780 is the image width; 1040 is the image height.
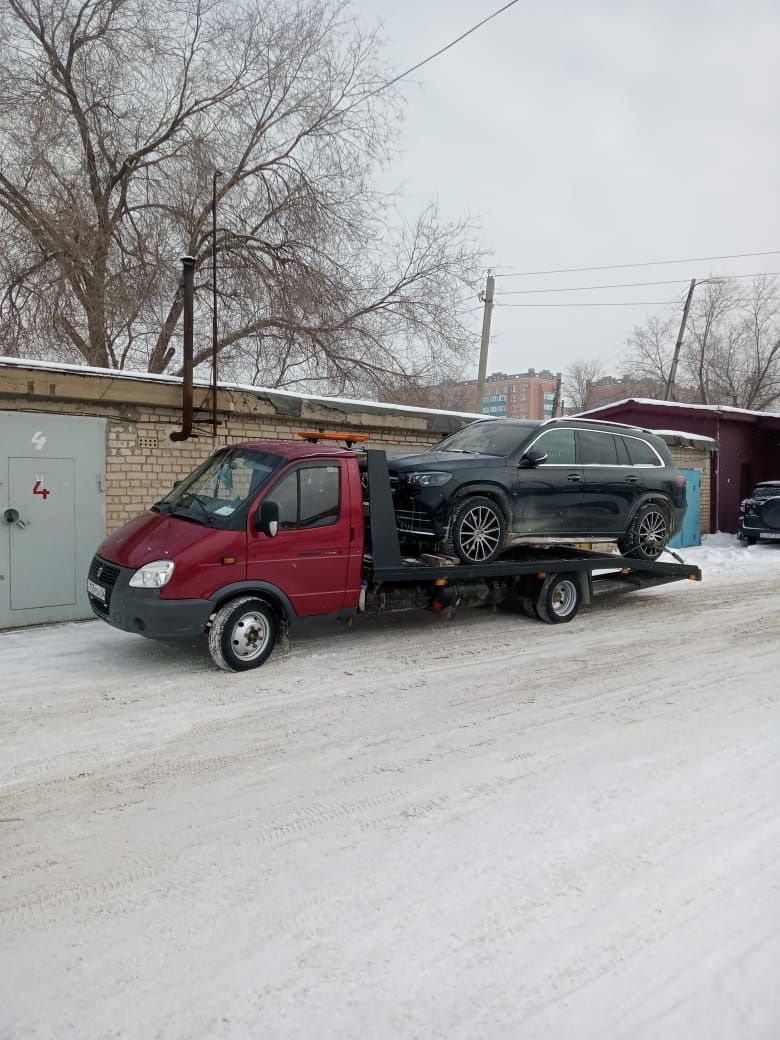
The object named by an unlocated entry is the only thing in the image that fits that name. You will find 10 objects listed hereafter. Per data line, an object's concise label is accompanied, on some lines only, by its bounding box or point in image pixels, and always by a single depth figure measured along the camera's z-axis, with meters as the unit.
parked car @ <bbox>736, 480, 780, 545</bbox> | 16.23
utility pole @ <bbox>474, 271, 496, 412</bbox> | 23.02
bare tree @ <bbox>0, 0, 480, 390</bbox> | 14.66
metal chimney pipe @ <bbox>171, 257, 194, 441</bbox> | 9.53
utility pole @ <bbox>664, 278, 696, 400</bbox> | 33.97
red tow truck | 6.45
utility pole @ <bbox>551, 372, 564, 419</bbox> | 44.98
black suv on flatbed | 7.86
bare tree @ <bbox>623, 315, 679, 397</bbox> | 43.38
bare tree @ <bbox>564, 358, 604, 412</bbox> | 69.75
